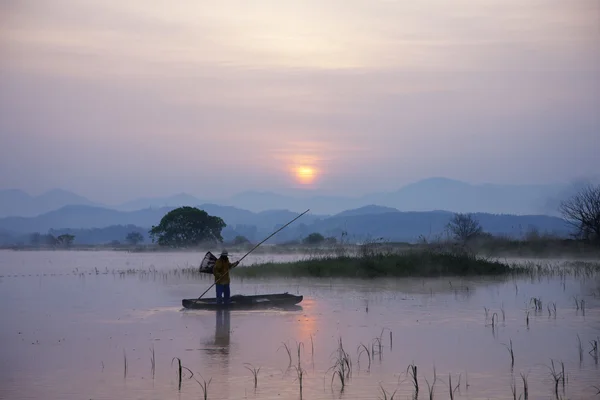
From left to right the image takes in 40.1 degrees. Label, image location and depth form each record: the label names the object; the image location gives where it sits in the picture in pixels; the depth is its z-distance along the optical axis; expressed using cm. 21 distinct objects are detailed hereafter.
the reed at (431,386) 1021
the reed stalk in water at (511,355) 1255
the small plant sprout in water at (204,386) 1059
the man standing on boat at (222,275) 2022
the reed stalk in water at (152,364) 1248
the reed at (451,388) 1041
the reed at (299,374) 1108
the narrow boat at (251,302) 1991
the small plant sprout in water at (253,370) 1156
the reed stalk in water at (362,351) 1266
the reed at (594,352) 1284
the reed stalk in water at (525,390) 1027
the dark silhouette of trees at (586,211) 3878
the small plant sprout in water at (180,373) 1140
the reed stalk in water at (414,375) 1055
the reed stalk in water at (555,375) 1069
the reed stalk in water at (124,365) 1225
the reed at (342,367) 1144
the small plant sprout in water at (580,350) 1276
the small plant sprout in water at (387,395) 1048
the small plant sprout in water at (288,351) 1291
